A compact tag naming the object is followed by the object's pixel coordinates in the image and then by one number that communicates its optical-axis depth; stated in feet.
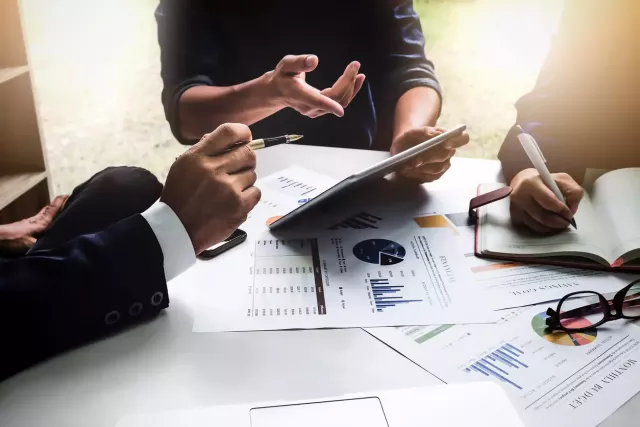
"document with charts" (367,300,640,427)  1.80
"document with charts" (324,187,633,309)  2.35
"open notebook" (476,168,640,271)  2.51
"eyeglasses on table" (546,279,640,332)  2.14
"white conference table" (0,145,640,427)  1.77
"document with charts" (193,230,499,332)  2.18
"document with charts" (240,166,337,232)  2.90
